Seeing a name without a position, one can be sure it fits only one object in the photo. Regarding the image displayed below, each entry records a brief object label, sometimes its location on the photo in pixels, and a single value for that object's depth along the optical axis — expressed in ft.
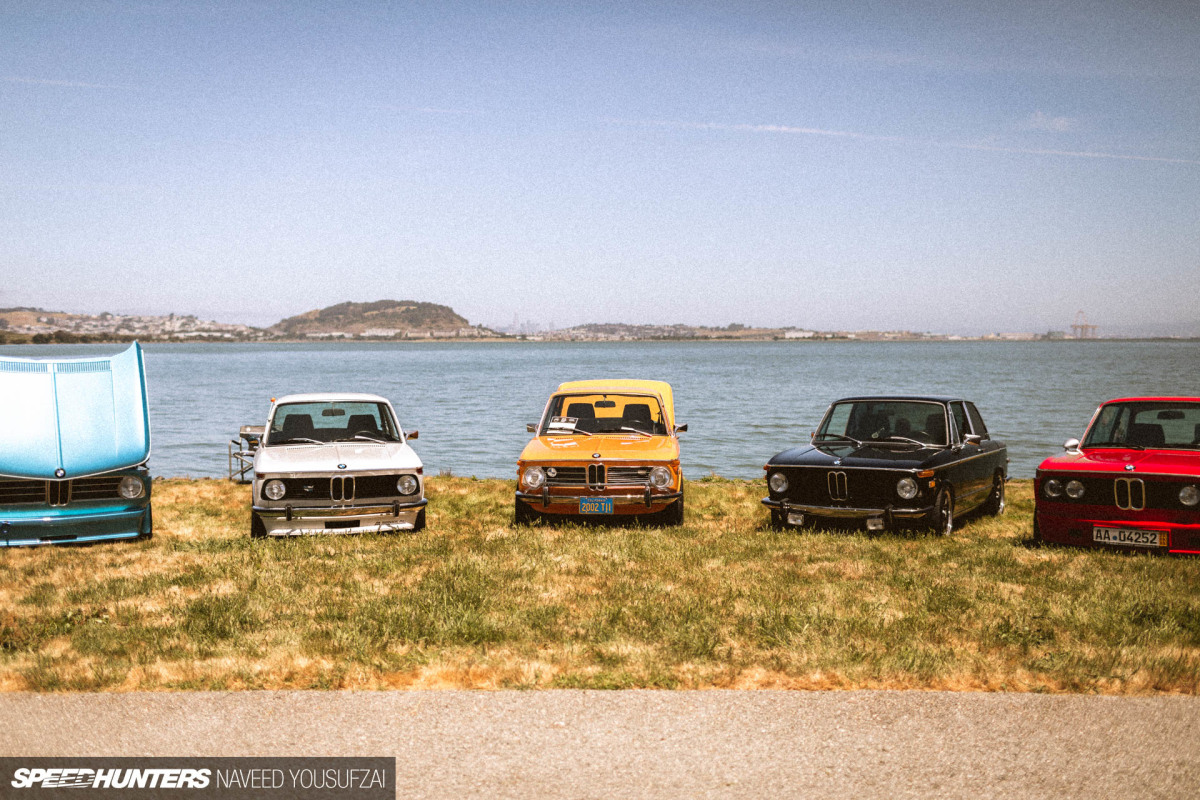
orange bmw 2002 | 35.06
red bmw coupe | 28.94
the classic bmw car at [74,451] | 30.48
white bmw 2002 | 32.55
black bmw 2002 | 33.42
